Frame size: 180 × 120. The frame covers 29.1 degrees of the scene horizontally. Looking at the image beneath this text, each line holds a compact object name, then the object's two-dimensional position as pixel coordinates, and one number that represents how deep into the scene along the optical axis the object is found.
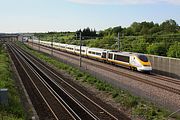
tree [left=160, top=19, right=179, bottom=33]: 96.11
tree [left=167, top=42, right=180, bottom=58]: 55.67
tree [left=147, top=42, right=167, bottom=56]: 63.22
